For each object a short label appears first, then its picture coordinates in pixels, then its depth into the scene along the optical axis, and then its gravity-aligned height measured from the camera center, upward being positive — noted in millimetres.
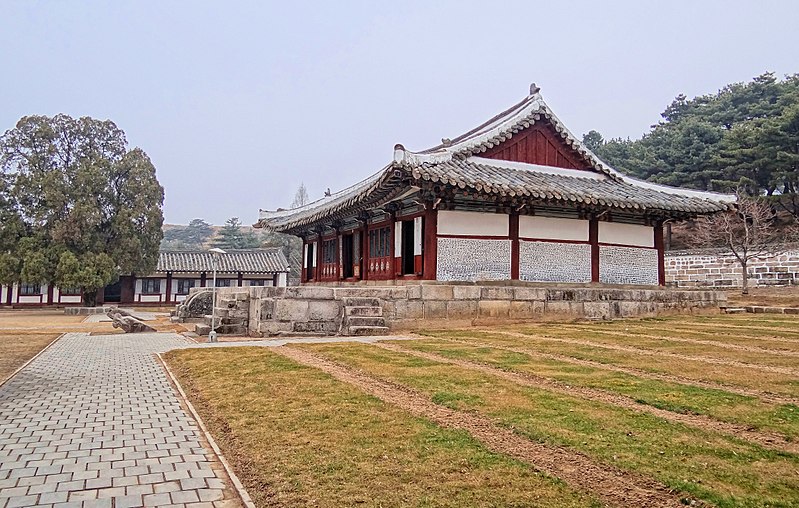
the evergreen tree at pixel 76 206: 30969 +4888
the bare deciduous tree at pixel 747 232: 30812 +3672
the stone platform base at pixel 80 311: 33112 -1311
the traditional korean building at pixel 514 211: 14945 +2358
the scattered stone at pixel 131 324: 16875 -1071
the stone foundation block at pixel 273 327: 13133 -905
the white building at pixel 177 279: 39188 +748
